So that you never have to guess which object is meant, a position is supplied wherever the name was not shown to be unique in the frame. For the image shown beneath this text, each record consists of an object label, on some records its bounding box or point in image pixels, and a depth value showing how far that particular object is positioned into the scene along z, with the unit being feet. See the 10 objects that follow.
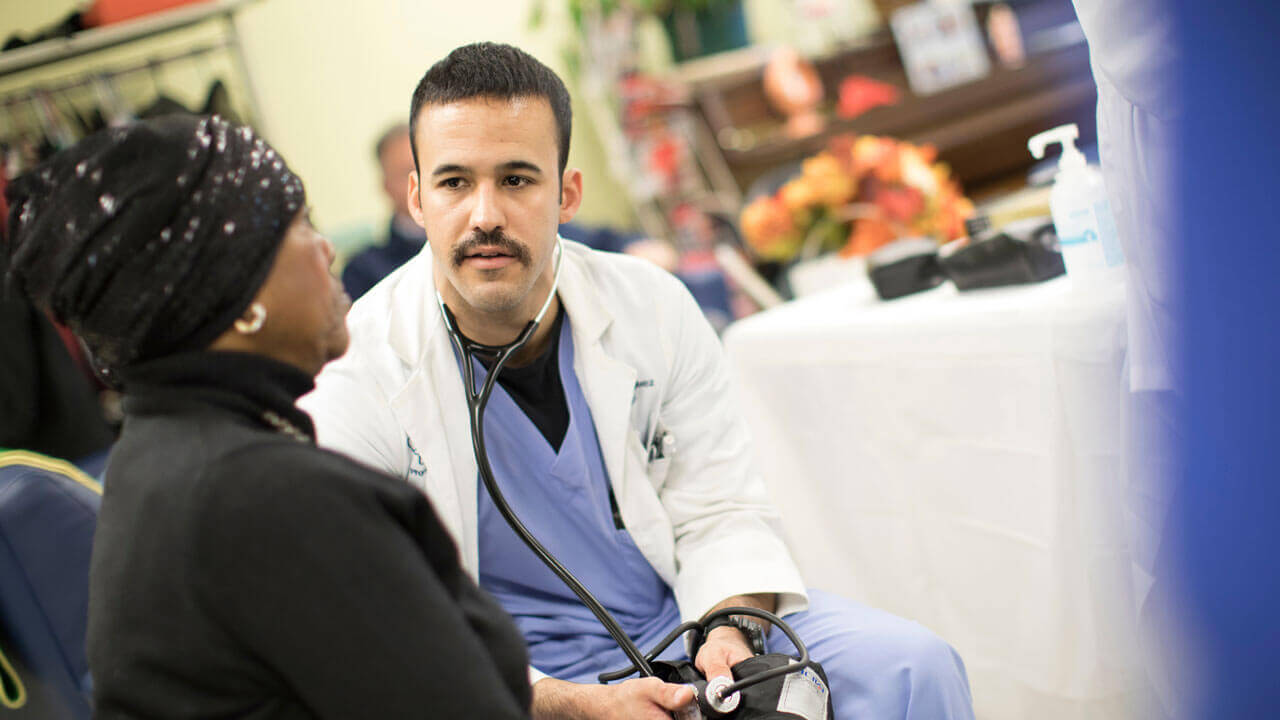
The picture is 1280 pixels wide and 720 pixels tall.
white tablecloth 4.22
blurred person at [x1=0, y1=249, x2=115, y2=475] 6.88
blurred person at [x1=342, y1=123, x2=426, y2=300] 9.07
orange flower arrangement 6.43
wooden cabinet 12.25
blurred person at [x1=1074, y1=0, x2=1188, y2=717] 3.01
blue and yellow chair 4.29
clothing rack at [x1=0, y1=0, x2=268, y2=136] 8.79
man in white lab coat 3.79
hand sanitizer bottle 4.17
